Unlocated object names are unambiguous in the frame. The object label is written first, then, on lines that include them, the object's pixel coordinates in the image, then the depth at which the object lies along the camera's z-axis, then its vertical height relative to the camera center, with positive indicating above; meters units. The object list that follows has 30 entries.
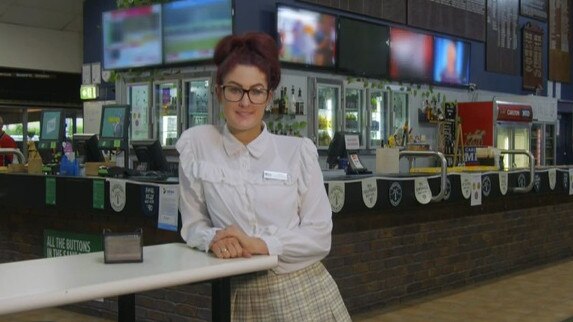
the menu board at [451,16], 10.04 +1.92
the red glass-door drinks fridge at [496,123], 10.59 +0.36
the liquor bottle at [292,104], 8.11 +0.48
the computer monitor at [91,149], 5.49 -0.03
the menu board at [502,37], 11.72 +1.84
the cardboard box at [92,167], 5.11 -0.15
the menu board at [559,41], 13.53 +2.02
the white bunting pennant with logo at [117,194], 4.44 -0.30
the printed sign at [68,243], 4.90 -0.68
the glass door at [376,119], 9.34 +0.36
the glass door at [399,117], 9.67 +0.40
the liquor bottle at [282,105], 7.98 +0.46
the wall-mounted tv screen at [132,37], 8.35 +1.30
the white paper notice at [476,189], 5.84 -0.34
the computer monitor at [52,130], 5.59 +0.12
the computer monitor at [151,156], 4.99 -0.07
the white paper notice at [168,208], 3.99 -0.35
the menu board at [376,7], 8.72 +1.77
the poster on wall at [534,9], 12.52 +2.46
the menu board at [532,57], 12.65 +1.61
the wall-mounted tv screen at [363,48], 8.64 +1.22
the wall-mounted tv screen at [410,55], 9.43 +1.24
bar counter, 4.52 -0.62
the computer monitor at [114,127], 5.09 +0.13
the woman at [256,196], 2.01 -0.14
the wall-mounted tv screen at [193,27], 7.56 +1.29
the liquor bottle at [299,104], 8.21 +0.48
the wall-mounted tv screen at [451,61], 10.28 +1.26
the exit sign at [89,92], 11.04 +0.83
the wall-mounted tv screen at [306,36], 7.89 +1.24
